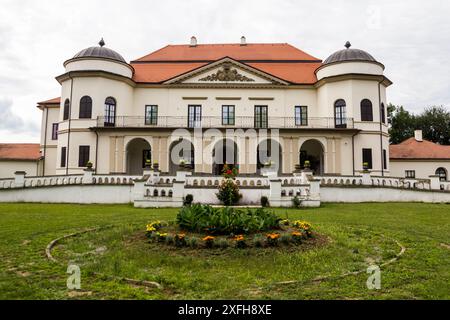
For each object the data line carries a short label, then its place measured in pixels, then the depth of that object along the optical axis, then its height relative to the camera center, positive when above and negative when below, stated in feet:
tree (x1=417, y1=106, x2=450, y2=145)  156.76 +29.97
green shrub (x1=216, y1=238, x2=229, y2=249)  23.12 -3.84
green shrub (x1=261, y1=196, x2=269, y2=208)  56.44 -2.12
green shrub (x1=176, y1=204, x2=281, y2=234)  25.75 -2.53
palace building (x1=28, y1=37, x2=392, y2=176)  86.84 +19.77
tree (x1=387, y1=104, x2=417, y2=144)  161.07 +31.33
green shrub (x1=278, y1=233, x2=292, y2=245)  24.06 -3.61
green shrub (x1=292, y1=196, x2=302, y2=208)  55.26 -2.20
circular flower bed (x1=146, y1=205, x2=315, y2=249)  23.41 -3.34
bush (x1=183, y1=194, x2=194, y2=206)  56.72 -1.86
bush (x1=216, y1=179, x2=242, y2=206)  55.93 -0.64
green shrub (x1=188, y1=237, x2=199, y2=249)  23.34 -3.79
